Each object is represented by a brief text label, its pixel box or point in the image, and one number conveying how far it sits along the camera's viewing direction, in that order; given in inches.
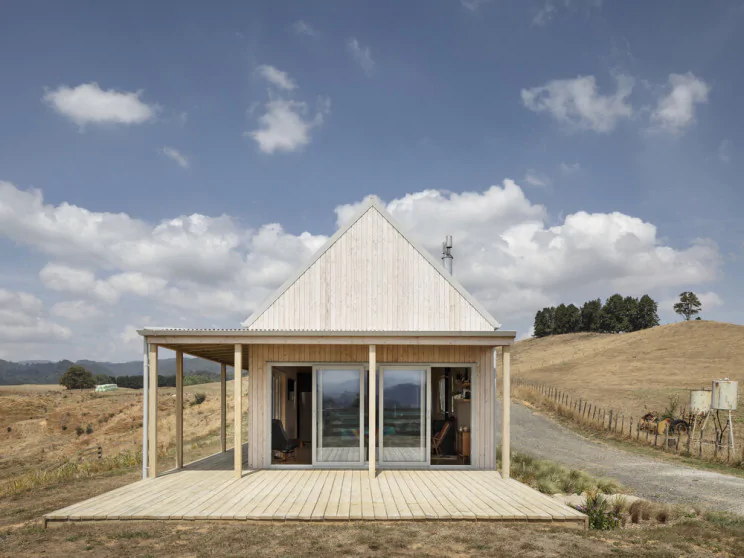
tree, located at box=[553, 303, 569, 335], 3590.1
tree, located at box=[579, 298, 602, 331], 3545.8
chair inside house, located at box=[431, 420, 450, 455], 456.6
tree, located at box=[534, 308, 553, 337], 3690.9
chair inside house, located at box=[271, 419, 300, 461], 425.0
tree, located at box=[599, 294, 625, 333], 3479.3
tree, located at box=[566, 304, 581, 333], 3587.6
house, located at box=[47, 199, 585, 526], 316.2
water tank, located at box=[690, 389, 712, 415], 661.9
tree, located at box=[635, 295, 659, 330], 3447.3
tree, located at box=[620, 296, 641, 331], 3452.3
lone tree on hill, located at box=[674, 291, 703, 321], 3252.7
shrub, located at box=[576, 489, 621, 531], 287.4
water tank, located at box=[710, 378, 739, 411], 599.8
